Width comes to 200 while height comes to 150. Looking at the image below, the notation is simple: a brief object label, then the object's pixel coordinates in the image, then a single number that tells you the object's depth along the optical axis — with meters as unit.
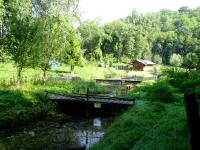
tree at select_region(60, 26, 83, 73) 38.96
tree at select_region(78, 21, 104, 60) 65.19
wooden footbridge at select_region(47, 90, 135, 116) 20.50
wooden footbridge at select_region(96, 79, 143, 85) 34.95
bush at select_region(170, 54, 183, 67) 74.13
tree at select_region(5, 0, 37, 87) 23.81
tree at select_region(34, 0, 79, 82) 28.00
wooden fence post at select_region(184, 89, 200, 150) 4.18
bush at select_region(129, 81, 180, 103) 17.23
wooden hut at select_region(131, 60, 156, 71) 63.49
